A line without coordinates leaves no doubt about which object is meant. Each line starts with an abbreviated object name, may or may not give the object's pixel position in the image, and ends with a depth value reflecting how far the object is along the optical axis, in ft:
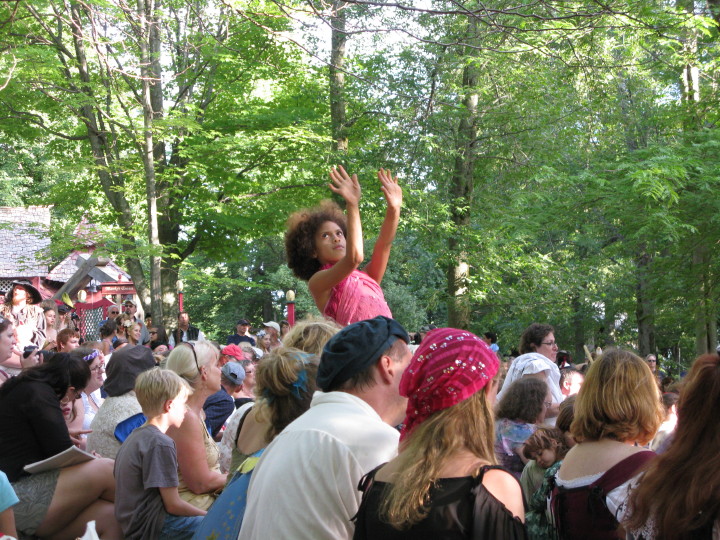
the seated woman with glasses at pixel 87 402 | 19.80
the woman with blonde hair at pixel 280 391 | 9.36
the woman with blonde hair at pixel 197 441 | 13.85
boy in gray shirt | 12.99
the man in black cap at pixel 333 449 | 7.25
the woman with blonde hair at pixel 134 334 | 39.40
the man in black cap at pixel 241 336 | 41.81
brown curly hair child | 11.65
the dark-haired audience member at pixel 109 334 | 36.24
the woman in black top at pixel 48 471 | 13.89
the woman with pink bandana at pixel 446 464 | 6.12
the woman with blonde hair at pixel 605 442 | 8.98
